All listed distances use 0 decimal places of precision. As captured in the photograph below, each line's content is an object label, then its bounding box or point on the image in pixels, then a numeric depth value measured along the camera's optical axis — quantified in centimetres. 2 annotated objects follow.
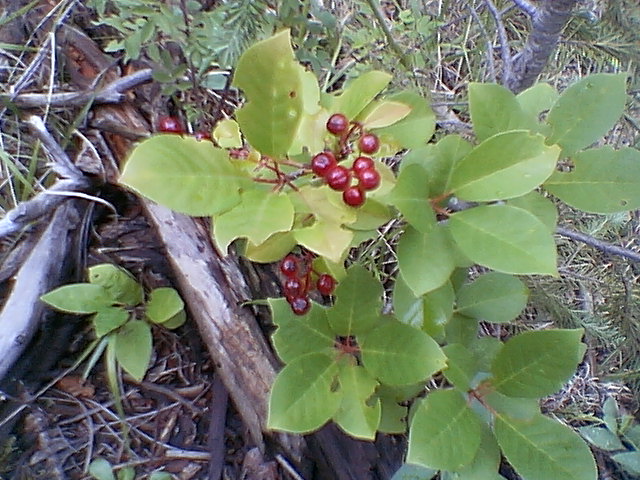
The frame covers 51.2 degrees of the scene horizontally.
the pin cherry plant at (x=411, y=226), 25
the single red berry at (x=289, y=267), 34
